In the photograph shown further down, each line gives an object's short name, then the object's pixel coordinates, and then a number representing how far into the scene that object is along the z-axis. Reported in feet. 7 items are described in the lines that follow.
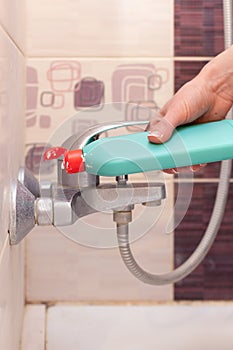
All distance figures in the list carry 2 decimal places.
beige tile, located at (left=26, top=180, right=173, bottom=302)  3.95
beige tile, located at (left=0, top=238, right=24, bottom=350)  2.82
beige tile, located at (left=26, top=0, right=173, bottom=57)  3.89
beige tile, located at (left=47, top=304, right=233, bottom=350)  3.57
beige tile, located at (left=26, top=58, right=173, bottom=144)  3.90
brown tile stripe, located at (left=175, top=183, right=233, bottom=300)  3.98
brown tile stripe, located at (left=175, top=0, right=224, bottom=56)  3.94
